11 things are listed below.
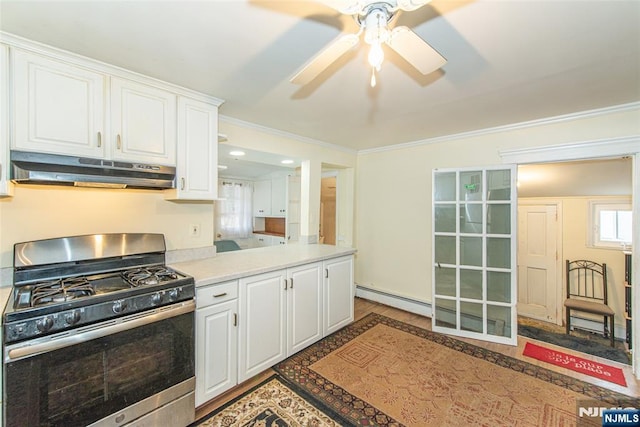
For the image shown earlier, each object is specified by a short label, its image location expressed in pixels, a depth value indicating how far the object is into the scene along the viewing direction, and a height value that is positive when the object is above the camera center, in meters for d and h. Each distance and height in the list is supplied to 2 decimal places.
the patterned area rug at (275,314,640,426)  1.79 -1.39
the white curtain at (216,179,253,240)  5.66 +0.05
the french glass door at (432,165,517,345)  2.76 -0.45
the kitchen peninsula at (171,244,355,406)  1.81 -0.80
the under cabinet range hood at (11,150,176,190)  1.43 +0.26
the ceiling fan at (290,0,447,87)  0.92 +0.71
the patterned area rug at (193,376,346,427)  1.70 -1.38
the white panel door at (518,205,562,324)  4.41 -0.86
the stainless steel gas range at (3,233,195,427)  1.16 -0.64
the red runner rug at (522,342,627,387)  2.20 -1.38
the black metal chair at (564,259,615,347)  3.78 -1.20
